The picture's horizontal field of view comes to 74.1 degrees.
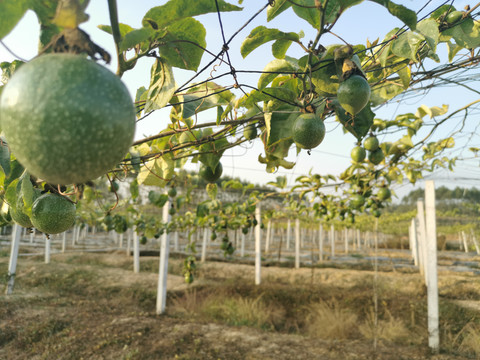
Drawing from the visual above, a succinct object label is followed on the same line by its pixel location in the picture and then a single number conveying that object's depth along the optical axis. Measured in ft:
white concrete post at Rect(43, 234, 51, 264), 39.06
